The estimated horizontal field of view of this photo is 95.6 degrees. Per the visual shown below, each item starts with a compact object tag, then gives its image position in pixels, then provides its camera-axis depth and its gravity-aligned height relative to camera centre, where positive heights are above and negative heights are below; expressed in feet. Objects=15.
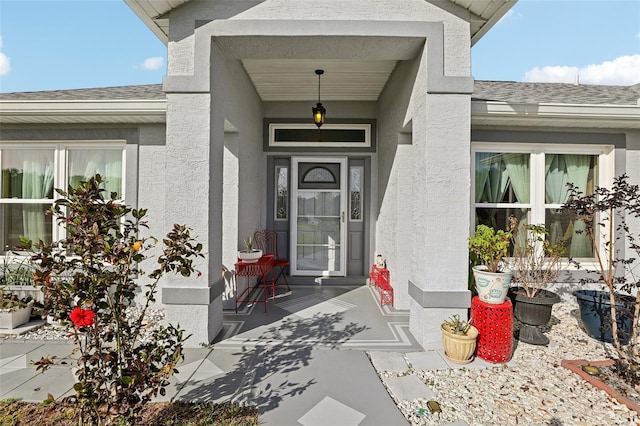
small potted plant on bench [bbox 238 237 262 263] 13.58 -1.98
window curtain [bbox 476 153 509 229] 14.33 +1.95
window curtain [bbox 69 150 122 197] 14.16 +2.28
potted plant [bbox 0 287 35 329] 11.14 -4.20
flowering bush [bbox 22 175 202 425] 4.98 -1.56
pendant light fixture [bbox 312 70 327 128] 14.71 +5.10
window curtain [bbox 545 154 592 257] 14.28 +1.97
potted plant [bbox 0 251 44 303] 12.64 -3.00
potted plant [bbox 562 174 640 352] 8.31 -2.63
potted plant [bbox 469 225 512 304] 9.31 -1.86
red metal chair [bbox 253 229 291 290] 16.97 -1.85
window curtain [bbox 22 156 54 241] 14.38 +1.44
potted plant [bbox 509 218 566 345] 10.50 -2.99
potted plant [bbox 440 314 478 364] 8.80 -3.88
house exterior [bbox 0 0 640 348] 9.79 +3.28
